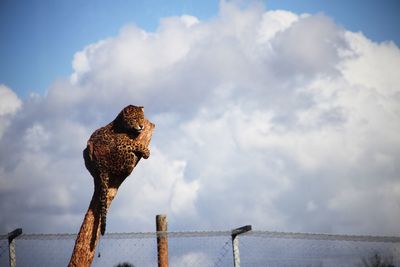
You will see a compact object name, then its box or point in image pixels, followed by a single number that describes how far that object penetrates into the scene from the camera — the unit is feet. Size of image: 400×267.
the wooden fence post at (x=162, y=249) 60.03
